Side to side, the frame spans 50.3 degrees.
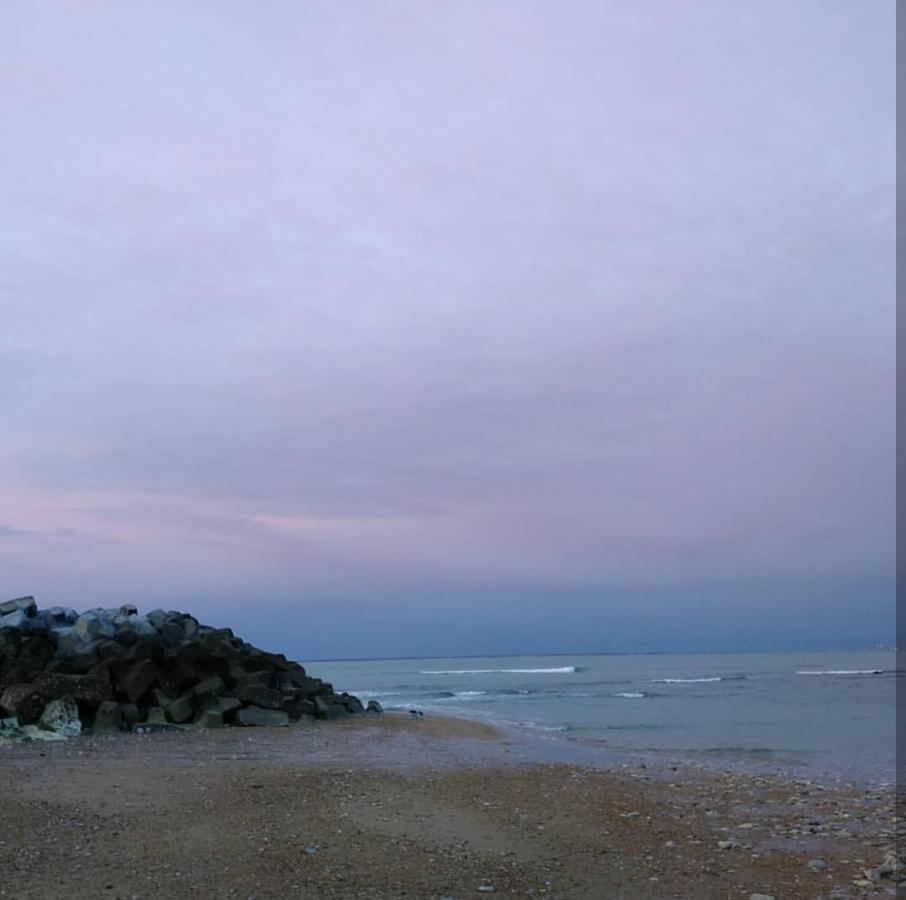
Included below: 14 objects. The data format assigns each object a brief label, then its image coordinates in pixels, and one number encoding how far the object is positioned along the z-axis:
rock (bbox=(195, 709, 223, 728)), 20.50
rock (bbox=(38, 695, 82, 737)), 17.94
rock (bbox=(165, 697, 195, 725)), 20.41
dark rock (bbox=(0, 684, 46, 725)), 17.89
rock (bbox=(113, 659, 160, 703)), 20.73
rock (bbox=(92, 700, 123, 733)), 18.88
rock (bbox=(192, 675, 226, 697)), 21.67
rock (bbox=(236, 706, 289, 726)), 21.66
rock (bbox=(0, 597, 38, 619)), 23.75
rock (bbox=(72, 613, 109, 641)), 23.92
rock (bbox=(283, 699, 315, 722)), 23.47
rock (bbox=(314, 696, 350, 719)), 24.52
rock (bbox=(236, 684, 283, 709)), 22.58
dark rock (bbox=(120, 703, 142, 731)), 19.42
